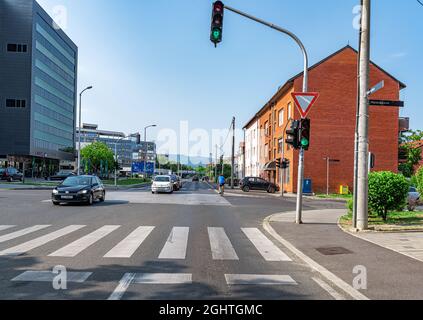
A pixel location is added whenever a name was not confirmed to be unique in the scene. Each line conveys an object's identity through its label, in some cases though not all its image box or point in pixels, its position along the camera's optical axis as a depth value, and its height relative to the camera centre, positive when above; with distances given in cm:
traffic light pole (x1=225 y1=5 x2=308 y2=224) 1201 +332
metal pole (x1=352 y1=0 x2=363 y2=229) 1101 -19
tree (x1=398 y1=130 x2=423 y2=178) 5544 +234
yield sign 1211 +206
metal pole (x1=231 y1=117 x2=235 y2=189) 4369 +305
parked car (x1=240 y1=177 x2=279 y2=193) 4019 -210
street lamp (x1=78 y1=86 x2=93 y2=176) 3983 +718
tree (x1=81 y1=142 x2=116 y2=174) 8956 +157
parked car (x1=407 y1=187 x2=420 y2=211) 1894 -167
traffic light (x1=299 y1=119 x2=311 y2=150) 1244 +101
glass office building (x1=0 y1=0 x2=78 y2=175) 7100 +1484
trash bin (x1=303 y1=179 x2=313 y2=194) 3588 -189
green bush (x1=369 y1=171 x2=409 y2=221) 1241 -79
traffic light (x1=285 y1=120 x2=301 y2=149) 1253 +98
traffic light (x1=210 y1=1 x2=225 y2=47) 1148 +415
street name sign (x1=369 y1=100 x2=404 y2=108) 1081 +179
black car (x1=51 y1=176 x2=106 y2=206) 1761 -135
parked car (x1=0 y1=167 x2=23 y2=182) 4494 -166
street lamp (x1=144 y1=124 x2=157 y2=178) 6343 +573
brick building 3666 +419
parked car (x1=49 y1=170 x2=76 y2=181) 5434 -221
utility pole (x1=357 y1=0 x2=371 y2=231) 1084 +118
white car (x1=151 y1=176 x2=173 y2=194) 3020 -173
